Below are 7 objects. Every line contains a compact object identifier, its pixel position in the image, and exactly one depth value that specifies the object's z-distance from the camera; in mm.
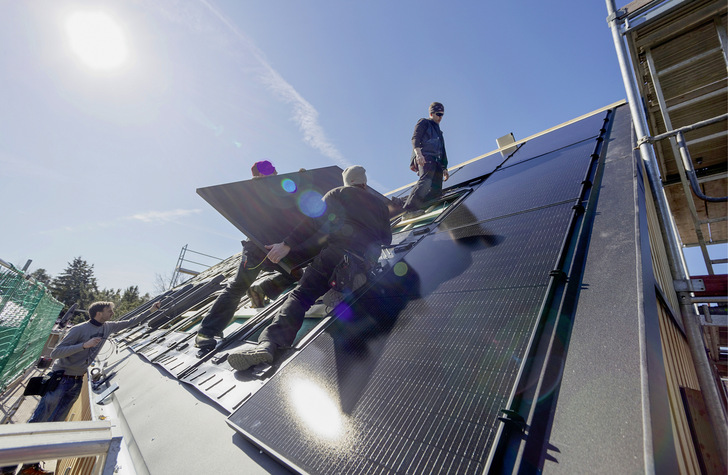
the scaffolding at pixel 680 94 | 2979
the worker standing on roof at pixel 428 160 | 5387
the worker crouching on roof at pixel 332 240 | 2721
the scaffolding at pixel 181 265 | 18703
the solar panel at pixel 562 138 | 4779
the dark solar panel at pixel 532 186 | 2947
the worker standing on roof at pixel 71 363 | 4520
